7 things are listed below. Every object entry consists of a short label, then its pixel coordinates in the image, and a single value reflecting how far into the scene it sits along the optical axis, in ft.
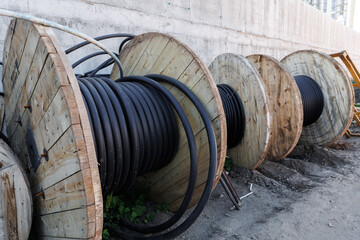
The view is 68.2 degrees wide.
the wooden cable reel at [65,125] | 3.79
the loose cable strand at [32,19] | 4.42
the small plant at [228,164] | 10.39
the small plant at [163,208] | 7.45
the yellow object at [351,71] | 14.98
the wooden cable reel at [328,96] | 12.09
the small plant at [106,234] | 6.37
